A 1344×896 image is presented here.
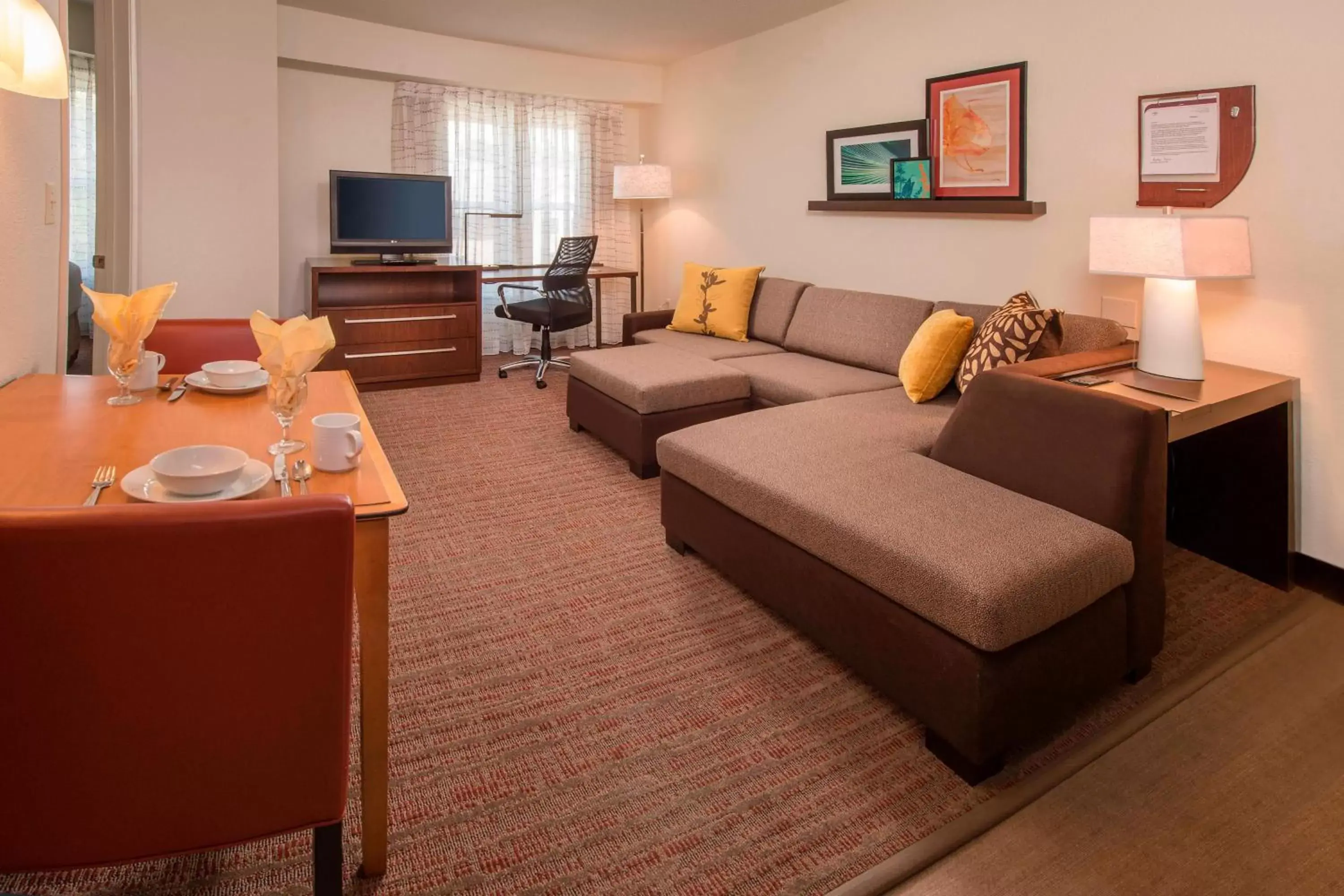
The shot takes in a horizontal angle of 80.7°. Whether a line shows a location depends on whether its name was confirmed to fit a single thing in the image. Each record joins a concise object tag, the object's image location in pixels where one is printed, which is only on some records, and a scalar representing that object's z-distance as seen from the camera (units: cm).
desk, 589
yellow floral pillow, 475
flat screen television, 520
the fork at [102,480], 120
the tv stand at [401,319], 510
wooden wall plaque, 260
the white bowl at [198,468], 119
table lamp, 234
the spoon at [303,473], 129
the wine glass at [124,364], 178
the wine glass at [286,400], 148
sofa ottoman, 359
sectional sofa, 167
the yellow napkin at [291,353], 148
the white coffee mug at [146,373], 187
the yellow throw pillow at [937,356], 312
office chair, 540
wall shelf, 342
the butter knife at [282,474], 125
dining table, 124
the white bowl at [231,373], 192
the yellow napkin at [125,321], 179
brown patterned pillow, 279
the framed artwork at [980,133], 346
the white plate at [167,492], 120
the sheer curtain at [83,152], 561
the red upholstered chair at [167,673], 82
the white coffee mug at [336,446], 134
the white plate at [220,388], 190
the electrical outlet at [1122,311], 305
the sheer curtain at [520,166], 586
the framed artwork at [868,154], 401
